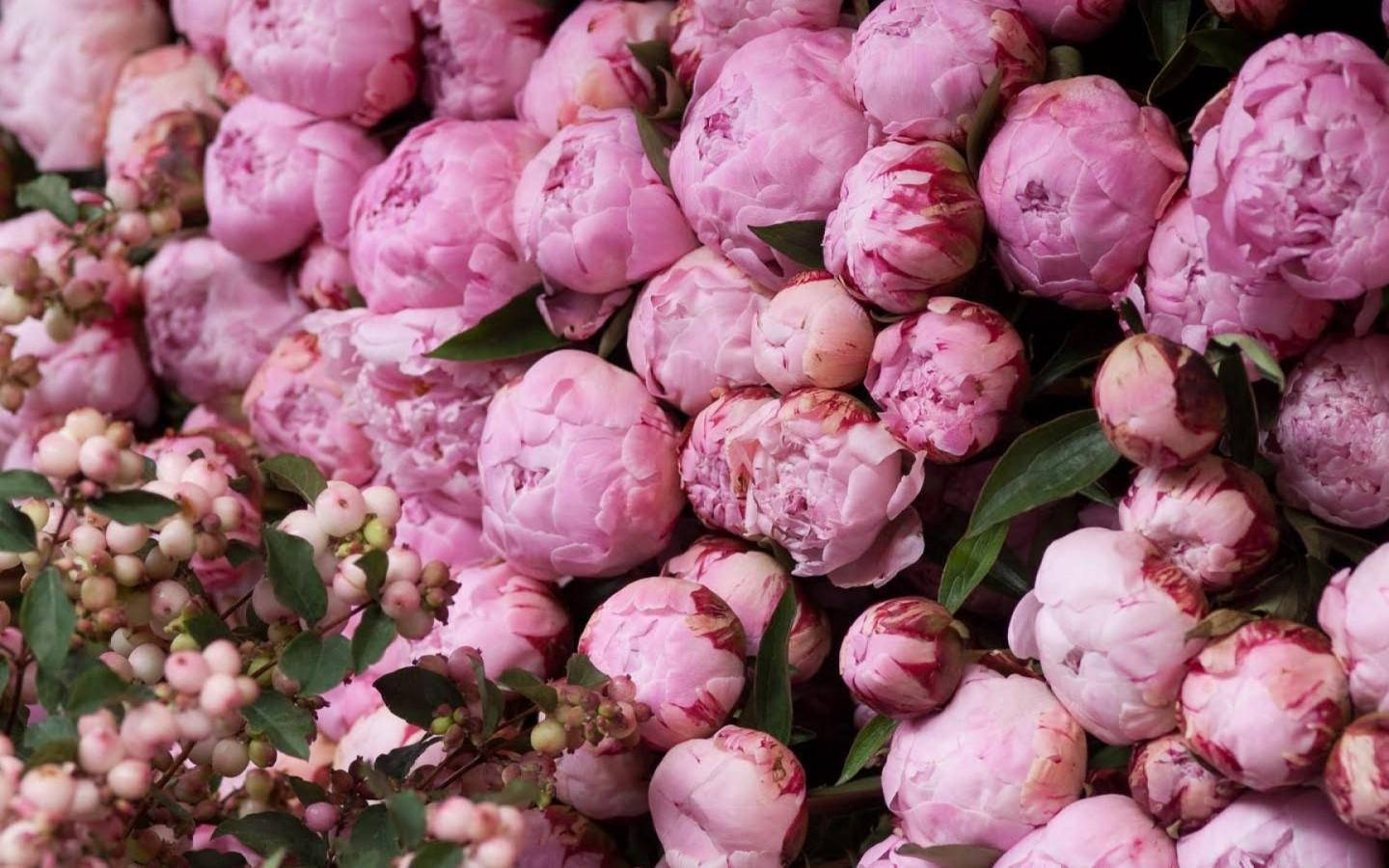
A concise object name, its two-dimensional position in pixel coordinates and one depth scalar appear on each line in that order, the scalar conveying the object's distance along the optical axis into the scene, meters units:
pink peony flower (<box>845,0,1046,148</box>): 1.35
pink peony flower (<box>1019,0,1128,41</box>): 1.36
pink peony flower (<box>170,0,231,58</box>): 1.70
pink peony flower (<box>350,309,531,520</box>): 1.50
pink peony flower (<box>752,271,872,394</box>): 1.37
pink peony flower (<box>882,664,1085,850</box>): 1.33
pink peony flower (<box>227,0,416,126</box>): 1.55
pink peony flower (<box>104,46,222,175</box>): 1.71
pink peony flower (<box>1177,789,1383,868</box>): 1.27
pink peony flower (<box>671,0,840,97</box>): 1.43
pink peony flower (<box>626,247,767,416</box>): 1.43
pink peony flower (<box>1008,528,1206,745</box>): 1.29
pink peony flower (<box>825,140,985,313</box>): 1.34
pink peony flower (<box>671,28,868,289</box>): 1.39
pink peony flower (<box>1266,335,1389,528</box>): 1.29
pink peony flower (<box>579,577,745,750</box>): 1.39
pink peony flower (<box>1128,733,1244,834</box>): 1.29
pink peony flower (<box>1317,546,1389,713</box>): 1.25
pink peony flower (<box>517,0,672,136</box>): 1.49
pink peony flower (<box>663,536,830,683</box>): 1.42
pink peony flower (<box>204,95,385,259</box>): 1.58
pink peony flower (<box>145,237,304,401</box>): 1.65
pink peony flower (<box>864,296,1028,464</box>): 1.34
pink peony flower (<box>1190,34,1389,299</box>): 1.26
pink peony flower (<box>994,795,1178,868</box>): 1.30
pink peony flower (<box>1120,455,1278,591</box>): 1.29
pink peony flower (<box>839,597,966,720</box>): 1.35
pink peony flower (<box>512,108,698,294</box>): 1.44
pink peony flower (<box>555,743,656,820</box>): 1.41
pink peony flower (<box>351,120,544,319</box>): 1.49
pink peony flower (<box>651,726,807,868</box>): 1.36
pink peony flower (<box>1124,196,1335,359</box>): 1.29
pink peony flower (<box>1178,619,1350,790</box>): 1.25
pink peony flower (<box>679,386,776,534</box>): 1.41
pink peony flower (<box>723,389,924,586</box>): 1.36
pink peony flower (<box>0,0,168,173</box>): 1.73
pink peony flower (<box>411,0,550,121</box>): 1.55
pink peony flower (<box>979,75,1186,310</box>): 1.32
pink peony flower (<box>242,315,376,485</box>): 1.58
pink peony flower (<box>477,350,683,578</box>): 1.43
